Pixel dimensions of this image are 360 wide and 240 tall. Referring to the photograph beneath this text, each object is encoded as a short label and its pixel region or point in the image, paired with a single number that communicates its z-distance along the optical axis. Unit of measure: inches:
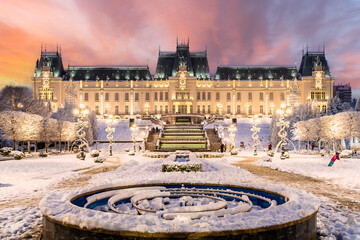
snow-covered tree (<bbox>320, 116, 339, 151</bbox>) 1195.9
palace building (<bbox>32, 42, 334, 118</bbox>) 2982.3
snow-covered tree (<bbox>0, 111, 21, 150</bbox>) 1112.8
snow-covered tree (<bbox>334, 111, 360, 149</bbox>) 1175.6
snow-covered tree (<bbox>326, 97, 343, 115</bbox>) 2327.8
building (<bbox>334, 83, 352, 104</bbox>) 5885.8
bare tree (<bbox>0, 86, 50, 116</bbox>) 1731.1
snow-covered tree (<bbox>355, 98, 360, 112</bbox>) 2129.9
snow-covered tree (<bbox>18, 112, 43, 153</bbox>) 1137.7
